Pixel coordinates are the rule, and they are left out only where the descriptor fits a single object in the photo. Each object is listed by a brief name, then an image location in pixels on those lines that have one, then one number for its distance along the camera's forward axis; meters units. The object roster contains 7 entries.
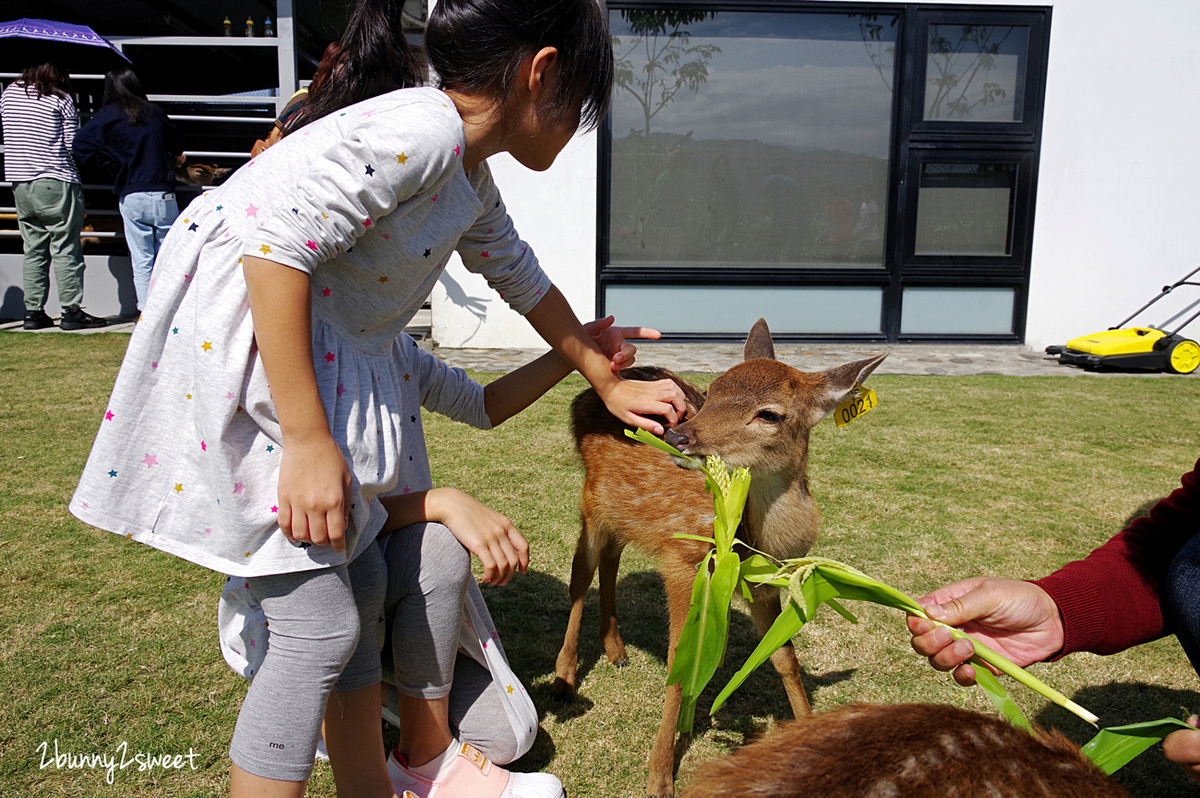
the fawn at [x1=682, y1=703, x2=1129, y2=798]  1.18
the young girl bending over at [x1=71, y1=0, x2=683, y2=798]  1.69
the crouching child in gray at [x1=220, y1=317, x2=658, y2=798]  2.10
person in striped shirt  8.64
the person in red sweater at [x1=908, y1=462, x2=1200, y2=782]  1.95
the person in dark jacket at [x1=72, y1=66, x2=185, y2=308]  8.51
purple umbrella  8.78
